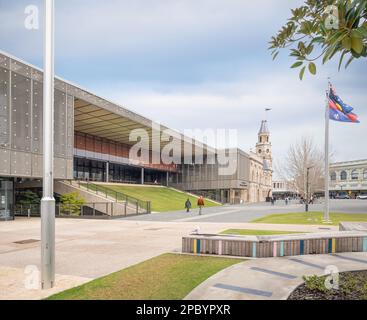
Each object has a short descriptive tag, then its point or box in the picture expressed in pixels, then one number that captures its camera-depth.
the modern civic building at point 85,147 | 21.55
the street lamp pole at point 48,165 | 6.27
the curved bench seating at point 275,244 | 8.83
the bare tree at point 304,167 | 30.41
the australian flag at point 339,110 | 18.09
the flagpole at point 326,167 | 19.02
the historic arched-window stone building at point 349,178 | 98.50
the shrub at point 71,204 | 25.77
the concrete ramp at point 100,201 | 26.23
